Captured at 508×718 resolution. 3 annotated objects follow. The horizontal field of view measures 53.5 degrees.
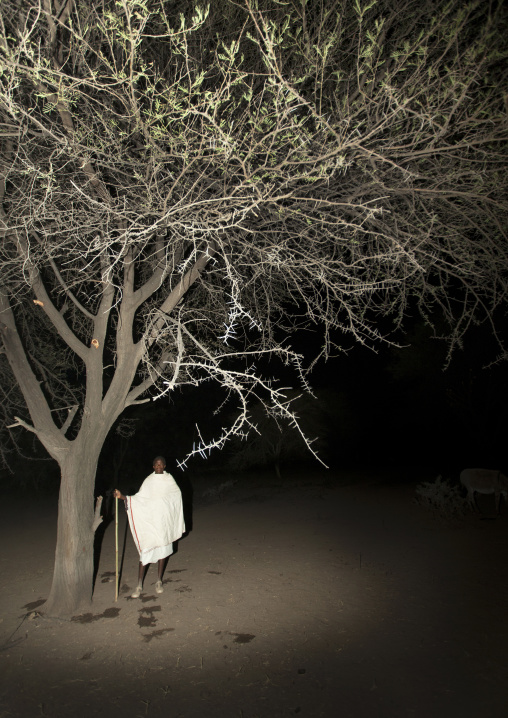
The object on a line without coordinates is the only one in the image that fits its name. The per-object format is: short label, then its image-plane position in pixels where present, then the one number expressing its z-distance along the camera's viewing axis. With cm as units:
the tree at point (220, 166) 462
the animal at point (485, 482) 1016
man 652
